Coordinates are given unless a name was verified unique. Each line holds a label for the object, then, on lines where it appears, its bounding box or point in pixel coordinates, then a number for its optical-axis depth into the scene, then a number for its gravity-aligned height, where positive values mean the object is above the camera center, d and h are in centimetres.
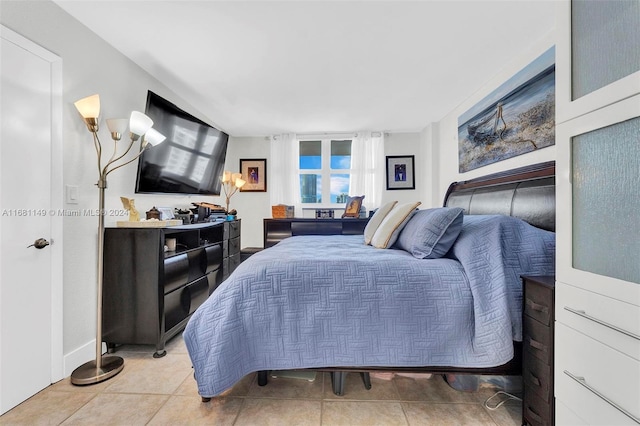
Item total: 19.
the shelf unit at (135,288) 205 -55
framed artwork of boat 204 +82
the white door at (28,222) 148 -5
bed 134 -50
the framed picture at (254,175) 482 +64
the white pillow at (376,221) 244 -7
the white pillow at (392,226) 211 -10
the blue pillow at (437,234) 165 -12
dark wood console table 437 -23
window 479 +71
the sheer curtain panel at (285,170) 466 +71
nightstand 115 -59
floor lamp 173 -16
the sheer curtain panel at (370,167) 455 +74
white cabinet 78 +0
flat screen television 258 +62
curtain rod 464 +127
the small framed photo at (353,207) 436 +9
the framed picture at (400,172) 461 +66
